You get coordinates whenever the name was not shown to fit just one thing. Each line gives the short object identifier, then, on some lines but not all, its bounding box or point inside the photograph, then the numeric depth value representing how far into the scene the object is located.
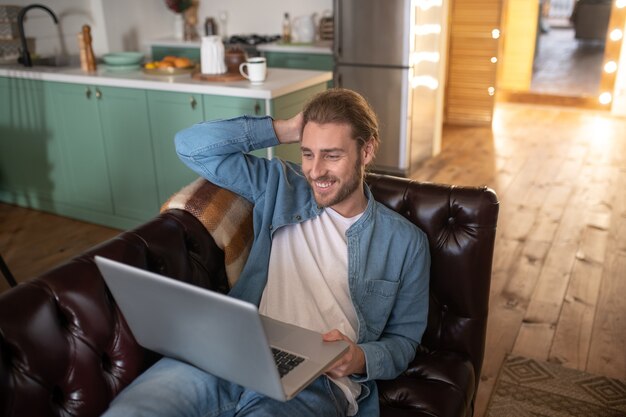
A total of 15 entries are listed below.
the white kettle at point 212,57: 3.28
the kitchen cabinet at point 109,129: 3.22
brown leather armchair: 1.27
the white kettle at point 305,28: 5.11
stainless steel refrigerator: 4.27
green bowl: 3.64
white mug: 3.16
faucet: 3.64
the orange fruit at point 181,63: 3.51
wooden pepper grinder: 3.61
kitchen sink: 3.89
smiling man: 1.57
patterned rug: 2.17
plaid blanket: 1.73
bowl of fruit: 3.46
